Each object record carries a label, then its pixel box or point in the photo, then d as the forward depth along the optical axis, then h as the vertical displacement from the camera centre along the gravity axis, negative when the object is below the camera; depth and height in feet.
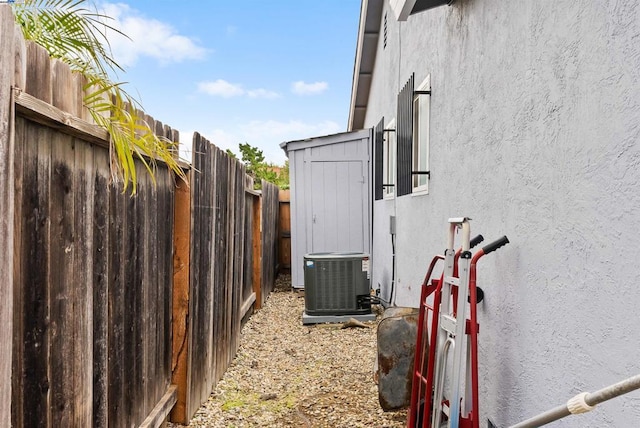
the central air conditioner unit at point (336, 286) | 22.06 -2.81
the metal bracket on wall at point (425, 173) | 14.65 +1.22
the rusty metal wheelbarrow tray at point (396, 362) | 12.05 -3.22
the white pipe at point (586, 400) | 3.72 -1.38
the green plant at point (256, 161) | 53.98 +5.85
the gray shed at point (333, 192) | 28.91 +1.37
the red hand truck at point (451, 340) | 8.14 -2.03
